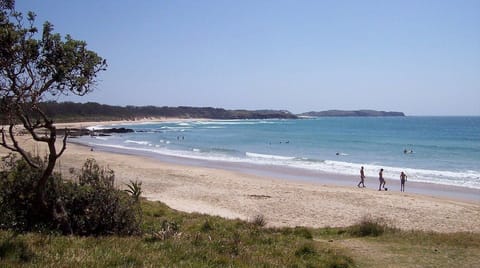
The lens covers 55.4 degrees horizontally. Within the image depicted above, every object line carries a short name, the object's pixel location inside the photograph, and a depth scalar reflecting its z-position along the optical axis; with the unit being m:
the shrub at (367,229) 9.61
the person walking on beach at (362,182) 26.33
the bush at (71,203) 7.26
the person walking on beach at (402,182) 25.14
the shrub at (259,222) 11.17
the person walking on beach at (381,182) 25.55
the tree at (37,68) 6.23
